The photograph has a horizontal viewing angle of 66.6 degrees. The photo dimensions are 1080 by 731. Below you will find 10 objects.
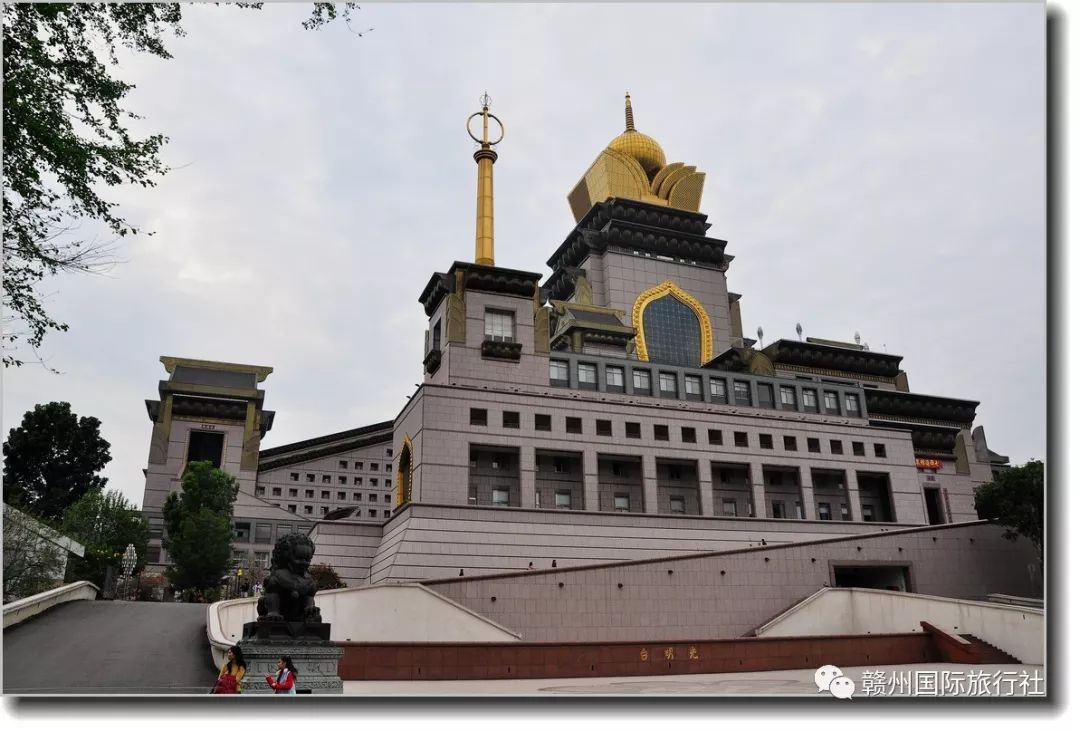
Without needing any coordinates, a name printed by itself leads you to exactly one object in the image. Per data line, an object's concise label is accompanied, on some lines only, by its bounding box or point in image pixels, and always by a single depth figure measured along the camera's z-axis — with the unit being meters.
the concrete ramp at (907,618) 25.95
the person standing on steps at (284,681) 13.09
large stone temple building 44.34
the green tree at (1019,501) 42.16
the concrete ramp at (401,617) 31.14
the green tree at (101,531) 49.56
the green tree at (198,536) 51.06
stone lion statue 15.01
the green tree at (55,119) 14.92
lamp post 49.49
